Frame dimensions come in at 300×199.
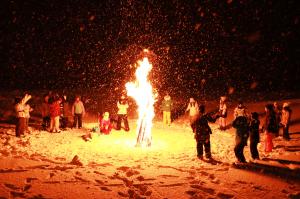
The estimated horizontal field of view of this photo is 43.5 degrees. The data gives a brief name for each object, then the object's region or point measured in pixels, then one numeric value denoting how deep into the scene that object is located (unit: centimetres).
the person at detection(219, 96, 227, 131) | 1965
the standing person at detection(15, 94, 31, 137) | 1611
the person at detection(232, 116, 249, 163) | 1164
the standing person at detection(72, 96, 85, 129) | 1912
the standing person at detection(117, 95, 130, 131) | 1872
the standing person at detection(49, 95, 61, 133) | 1762
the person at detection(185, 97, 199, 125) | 1977
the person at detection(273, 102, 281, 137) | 1631
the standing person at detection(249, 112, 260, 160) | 1210
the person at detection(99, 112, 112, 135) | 1764
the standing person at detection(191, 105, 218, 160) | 1227
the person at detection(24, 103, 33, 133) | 1661
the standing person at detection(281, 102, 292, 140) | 1574
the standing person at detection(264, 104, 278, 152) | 1290
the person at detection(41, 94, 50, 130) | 1850
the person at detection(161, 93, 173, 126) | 2139
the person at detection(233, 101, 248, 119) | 1612
